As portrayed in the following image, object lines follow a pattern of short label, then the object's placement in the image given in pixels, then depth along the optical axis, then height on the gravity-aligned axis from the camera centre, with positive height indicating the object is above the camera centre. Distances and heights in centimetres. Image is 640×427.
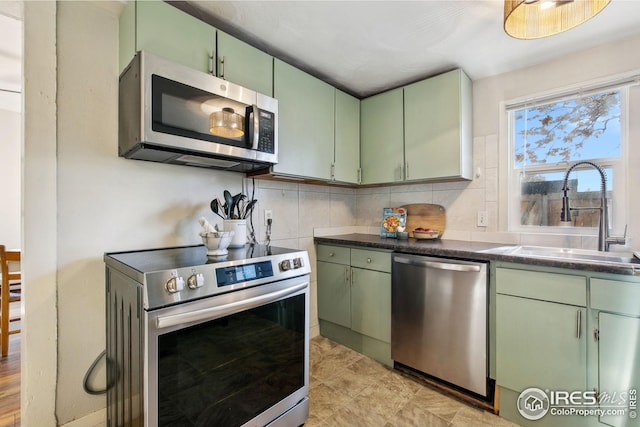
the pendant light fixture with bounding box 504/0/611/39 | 120 +89
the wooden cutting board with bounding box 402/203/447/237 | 242 -3
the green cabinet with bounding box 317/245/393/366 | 210 -72
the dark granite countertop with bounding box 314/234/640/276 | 128 -24
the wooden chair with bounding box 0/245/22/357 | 217 -62
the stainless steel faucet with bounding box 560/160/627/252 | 169 -4
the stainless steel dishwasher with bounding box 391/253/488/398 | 165 -68
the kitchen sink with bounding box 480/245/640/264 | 150 -25
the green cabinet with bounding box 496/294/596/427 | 138 -73
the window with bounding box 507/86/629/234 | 178 +39
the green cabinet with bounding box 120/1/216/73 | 134 +91
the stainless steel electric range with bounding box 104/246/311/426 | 101 -54
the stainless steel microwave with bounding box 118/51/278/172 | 126 +48
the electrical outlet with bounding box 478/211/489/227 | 219 -5
